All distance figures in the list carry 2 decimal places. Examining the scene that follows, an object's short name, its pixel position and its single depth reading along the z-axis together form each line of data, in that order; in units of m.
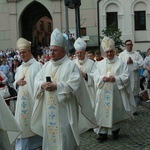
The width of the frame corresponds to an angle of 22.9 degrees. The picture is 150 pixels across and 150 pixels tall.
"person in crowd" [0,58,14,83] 16.82
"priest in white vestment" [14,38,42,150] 6.57
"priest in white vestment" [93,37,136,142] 7.56
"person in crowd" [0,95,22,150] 4.58
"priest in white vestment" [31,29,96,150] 5.55
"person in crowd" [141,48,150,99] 11.90
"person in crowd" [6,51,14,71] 23.09
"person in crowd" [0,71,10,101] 9.41
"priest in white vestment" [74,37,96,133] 8.34
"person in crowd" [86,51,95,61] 10.65
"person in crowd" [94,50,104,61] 10.28
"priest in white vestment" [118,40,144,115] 10.47
